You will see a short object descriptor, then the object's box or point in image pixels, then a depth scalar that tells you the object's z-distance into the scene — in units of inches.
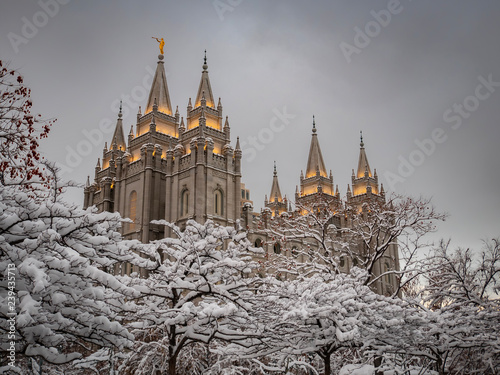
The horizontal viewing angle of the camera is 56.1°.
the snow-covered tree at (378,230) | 719.4
